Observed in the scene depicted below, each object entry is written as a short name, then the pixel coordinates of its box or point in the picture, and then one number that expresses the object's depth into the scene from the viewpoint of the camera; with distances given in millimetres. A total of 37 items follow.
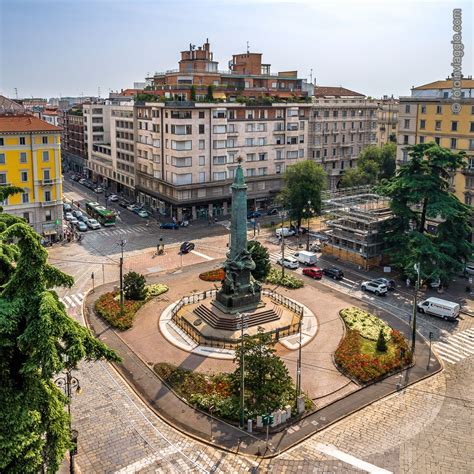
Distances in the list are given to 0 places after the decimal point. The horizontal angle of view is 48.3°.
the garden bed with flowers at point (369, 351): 40875
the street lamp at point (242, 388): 34219
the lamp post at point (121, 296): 52031
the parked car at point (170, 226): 86500
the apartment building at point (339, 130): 105812
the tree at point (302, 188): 79625
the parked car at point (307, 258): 68500
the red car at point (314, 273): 64125
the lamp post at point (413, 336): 42619
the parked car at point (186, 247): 73938
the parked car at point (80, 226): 85438
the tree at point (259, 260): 58719
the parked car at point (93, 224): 86812
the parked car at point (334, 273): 63469
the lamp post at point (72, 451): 28578
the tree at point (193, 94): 85550
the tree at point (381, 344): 44188
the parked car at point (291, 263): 67688
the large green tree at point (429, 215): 57031
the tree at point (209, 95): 87062
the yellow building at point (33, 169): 72000
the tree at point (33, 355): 20875
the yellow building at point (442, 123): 67688
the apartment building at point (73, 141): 136125
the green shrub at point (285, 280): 60312
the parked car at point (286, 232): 82250
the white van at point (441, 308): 51406
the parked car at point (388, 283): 59288
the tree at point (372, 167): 99312
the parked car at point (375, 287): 58062
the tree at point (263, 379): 35312
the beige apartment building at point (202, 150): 85500
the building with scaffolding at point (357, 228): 66625
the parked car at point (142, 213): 94431
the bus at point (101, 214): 88562
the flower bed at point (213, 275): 62812
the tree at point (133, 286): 55219
